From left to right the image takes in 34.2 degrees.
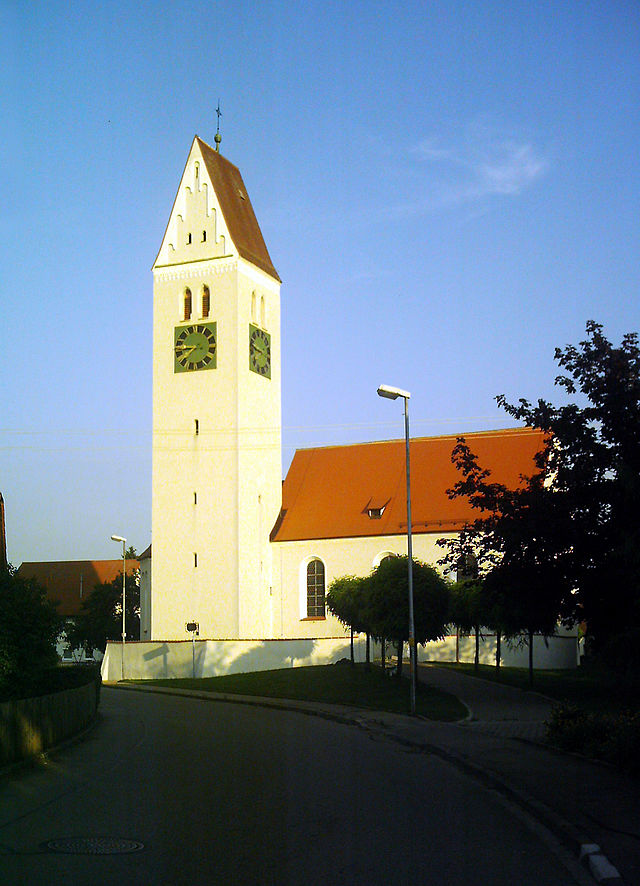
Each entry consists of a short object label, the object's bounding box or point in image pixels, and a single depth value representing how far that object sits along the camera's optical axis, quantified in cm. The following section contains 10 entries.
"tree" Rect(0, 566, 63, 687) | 1889
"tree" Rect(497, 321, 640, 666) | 1997
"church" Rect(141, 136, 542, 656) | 5719
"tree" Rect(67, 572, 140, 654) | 7990
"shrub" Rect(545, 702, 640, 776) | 1437
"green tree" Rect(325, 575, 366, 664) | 4195
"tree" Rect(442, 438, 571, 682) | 2206
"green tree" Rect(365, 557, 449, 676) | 3453
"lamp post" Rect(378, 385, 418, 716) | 2642
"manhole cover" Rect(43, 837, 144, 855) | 945
